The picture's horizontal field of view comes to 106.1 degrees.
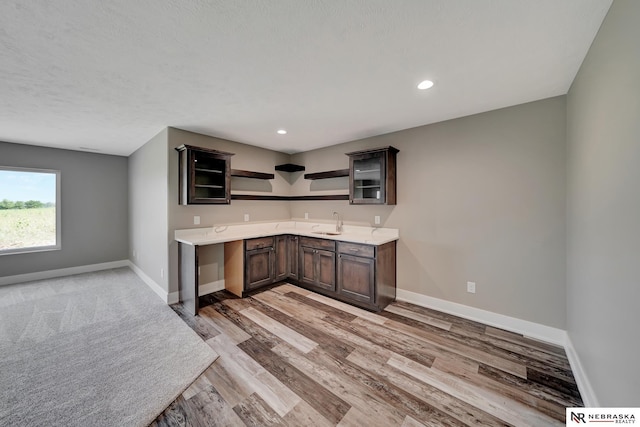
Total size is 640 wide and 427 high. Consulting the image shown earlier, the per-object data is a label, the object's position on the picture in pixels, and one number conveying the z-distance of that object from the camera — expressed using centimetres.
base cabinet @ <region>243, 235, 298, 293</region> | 366
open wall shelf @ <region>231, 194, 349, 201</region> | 411
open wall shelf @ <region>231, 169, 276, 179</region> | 396
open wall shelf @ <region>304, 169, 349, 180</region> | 405
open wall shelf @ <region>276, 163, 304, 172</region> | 465
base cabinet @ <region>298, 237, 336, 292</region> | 360
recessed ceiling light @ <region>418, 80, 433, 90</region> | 217
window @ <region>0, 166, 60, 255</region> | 420
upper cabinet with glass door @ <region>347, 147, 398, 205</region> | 338
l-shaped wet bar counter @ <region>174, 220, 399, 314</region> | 316
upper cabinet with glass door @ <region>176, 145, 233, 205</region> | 329
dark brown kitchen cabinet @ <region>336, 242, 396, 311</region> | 314
